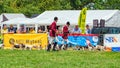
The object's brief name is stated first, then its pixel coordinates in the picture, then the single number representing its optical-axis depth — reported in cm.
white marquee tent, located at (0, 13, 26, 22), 5747
